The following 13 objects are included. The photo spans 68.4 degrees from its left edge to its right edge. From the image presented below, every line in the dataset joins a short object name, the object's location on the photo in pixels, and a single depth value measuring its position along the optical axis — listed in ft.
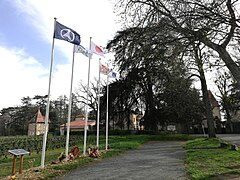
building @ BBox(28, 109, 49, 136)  159.79
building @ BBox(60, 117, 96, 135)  157.52
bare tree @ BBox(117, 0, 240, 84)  20.29
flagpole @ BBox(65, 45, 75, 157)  25.61
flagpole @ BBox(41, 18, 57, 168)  20.81
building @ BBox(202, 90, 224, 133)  110.16
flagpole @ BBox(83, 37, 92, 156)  32.05
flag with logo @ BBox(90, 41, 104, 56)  33.28
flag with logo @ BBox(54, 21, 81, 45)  23.72
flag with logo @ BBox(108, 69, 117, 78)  39.93
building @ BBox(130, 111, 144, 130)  91.16
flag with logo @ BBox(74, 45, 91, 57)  28.77
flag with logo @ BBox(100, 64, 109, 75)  37.60
